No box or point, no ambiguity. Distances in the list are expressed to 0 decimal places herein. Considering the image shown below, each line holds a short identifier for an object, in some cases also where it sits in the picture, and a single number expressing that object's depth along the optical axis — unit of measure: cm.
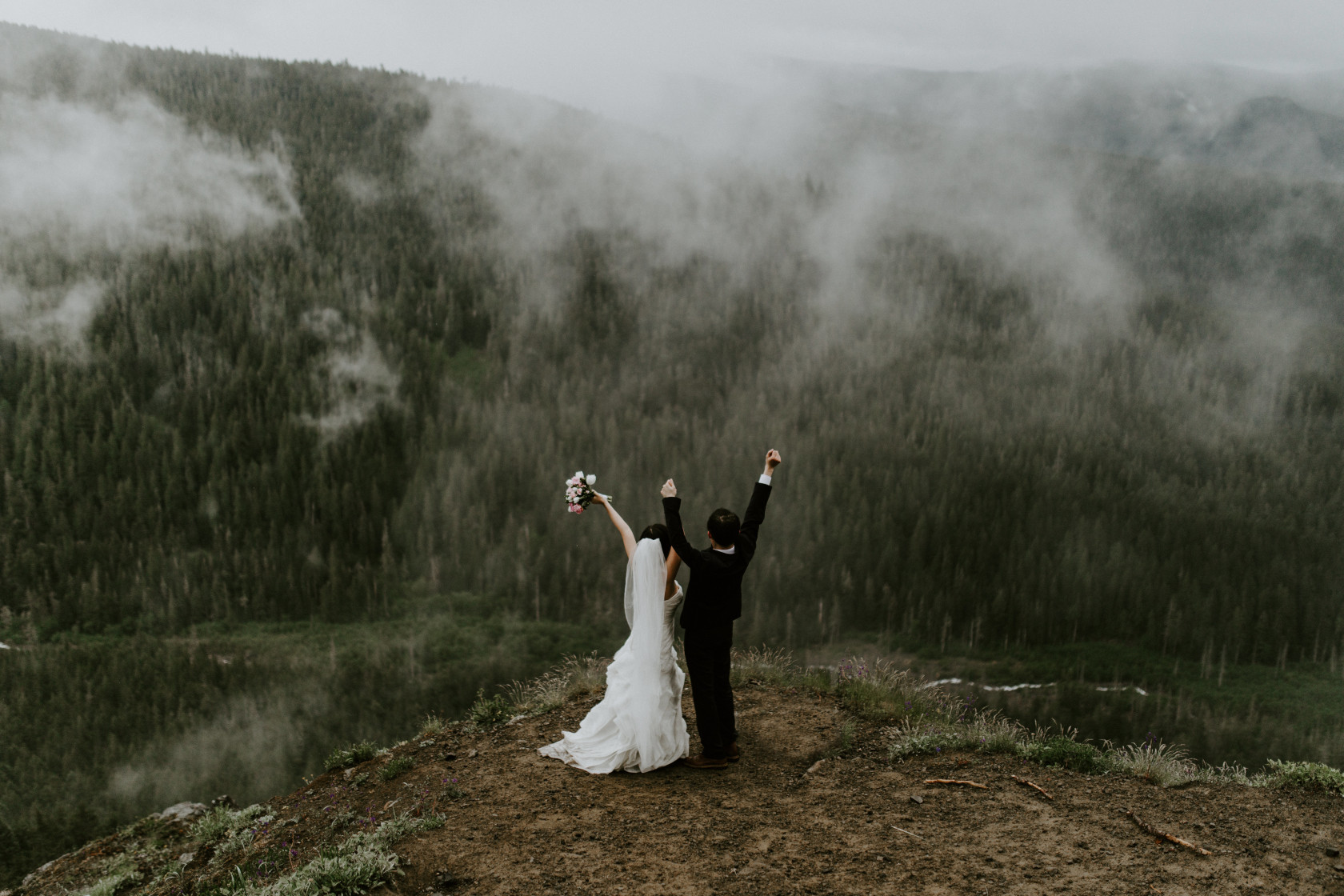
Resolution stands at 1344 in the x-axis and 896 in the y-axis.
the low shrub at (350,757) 1312
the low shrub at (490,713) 1368
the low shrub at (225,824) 1209
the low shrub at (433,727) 1355
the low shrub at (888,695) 1283
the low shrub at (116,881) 1299
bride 1003
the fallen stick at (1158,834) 781
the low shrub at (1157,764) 981
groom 927
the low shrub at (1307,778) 945
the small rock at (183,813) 2114
